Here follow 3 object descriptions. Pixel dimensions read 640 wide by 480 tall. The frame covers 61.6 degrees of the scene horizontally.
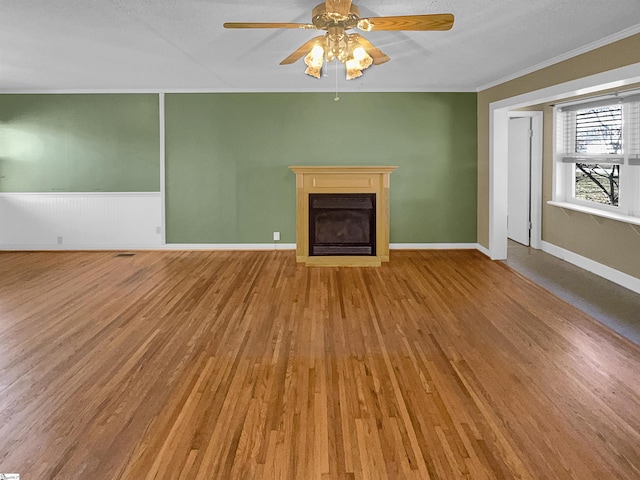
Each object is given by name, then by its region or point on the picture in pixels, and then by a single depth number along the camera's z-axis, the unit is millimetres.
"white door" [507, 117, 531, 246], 7438
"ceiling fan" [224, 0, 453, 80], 2859
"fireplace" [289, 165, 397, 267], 6523
